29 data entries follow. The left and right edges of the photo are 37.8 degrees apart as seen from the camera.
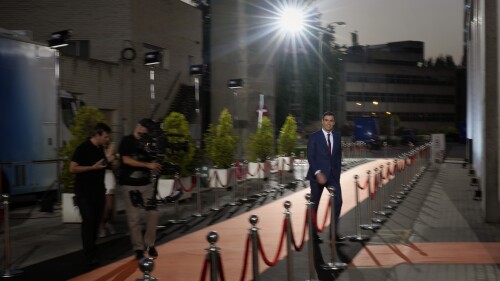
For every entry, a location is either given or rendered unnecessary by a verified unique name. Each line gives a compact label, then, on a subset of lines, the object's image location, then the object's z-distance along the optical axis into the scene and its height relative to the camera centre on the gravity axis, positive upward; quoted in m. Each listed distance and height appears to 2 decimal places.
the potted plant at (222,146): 22.30 -0.31
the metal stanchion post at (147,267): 4.37 -0.79
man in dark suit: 11.16 -0.34
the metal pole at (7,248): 9.24 -1.41
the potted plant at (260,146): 27.02 -0.41
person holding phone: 9.60 -0.63
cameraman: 9.72 -0.62
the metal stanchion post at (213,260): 5.07 -0.87
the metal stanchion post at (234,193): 17.67 -1.44
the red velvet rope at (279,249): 6.88 -1.16
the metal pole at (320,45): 40.22 +5.00
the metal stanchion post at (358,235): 11.45 -1.59
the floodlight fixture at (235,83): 27.58 +2.00
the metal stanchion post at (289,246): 7.34 -1.12
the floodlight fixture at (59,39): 16.84 +2.29
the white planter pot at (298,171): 27.54 -1.52
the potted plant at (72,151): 14.09 -0.29
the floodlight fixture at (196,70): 26.94 +2.46
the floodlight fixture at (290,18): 34.09 +5.50
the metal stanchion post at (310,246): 8.18 -1.25
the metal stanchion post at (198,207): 15.33 -1.50
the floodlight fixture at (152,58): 25.39 +2.74
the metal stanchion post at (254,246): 6.31 -0.96
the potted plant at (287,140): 31.22 -0.20
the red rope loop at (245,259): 6.51 -1.11
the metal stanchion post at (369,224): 12.71 -1.60
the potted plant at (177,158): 17.22 -0.52
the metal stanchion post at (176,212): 14.15 -1.59
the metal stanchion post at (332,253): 9.20 -1.52
